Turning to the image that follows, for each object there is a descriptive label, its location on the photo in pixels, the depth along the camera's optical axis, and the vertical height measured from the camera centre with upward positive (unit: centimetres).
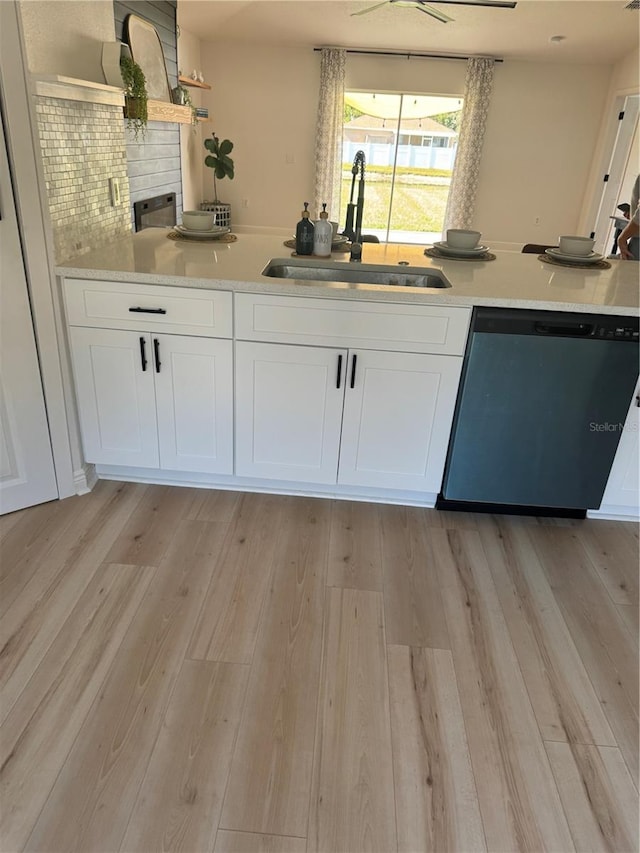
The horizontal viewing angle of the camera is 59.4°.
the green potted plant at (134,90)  264 +30
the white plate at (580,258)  255 -30
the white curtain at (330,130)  698 +45
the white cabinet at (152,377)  205 -77
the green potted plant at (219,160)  696 +1
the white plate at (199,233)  261 -31
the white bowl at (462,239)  261 -26
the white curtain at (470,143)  695 +41
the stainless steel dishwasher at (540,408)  198 -76
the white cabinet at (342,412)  208 -85
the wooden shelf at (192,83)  581 +75
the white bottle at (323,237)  240 -27
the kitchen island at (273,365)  201 -68
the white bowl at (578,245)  259 -25
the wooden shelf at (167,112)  371 +30
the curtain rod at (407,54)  694 +135
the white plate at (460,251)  260 -31
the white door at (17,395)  187 -82
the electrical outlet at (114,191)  243 -15
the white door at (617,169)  643 +22
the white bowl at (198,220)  262 -26
